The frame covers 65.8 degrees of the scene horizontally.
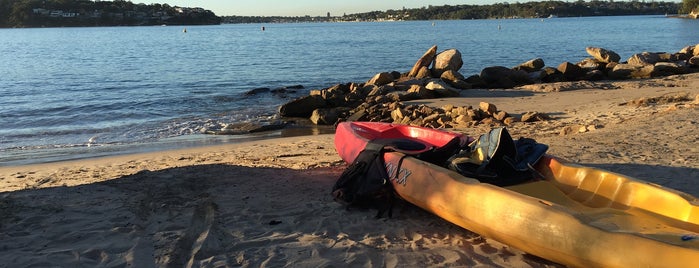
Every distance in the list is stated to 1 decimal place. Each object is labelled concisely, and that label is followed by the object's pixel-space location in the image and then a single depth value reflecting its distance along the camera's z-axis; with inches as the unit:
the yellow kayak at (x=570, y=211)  139.3
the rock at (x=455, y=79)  674.2
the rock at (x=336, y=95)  581.0
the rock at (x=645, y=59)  802.0
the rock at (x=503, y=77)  701.3
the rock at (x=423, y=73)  753.6
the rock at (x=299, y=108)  550.0
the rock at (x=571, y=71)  733.9
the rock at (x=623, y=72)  736.3
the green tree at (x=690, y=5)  3957.9
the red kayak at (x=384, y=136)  245.4
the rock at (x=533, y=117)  429.1
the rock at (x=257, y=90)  756.0
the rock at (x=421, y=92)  590.6
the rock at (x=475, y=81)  700.5
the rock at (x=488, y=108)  452.1
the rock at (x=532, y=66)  795.6
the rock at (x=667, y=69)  751.1
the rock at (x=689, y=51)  922.4
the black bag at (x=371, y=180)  216.5
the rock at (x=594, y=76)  733.3
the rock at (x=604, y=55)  874.1
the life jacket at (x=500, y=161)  207.8
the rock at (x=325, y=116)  513.0
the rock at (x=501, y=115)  437.2
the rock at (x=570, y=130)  350.0
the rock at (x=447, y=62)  784.2
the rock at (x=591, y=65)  780.6
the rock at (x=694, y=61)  805.9
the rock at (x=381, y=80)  721.6
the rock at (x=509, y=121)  422.0
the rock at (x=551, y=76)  730.8
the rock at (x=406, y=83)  645.8
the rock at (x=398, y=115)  474.2
